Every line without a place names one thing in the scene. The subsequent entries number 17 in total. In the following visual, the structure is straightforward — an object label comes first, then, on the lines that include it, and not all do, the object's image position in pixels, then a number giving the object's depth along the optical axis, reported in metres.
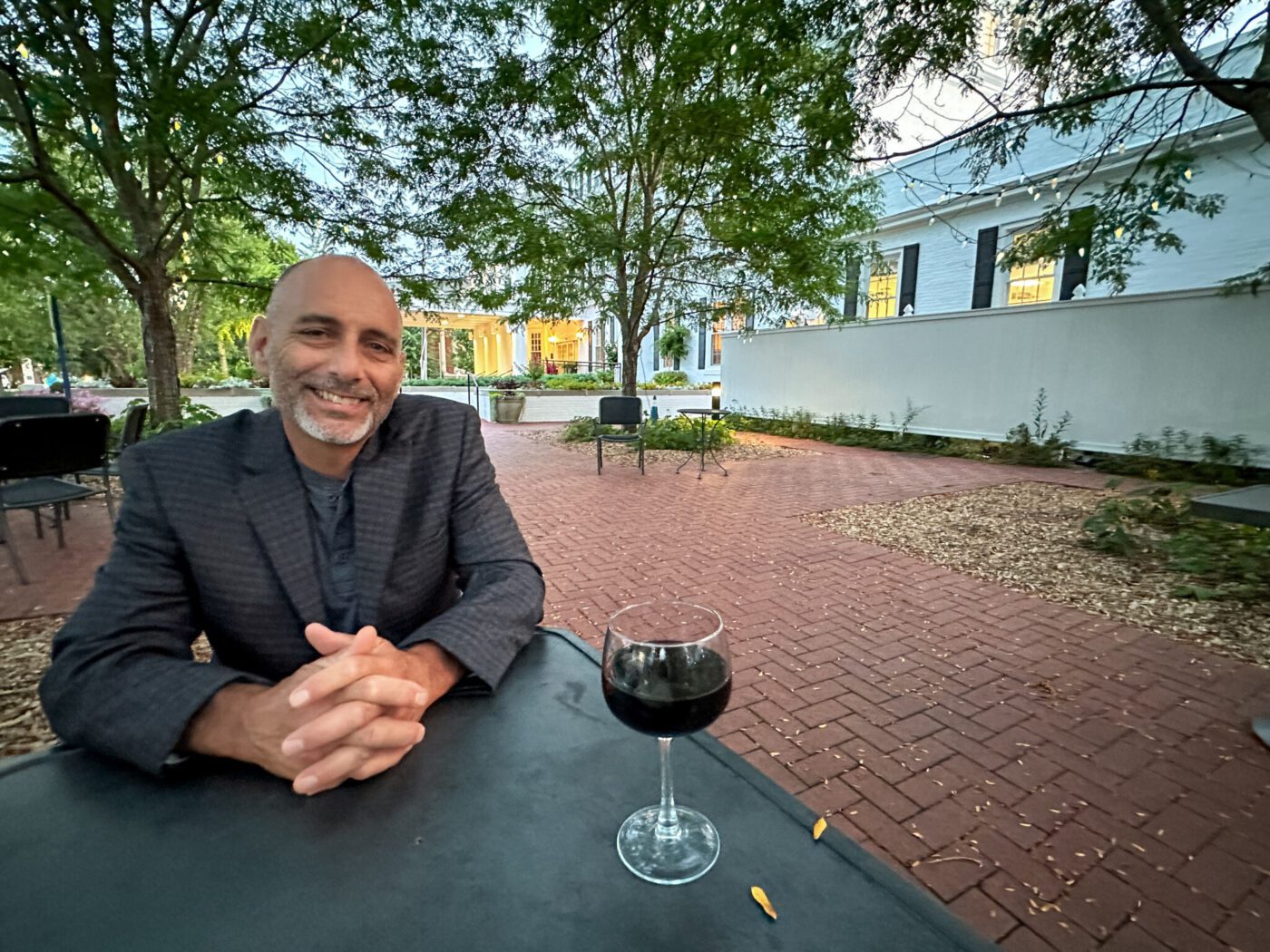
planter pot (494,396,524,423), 15.98
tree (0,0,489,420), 3.73
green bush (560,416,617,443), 11.85
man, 0.80
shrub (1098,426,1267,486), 7.36
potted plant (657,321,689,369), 22.61
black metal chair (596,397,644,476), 8.75
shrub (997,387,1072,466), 9.13
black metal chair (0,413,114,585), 3.88
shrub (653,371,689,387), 23.39
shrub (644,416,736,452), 10.70
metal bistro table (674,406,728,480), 8.02
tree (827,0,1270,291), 4.14
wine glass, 0.68
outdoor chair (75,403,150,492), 5.41
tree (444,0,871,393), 4.90
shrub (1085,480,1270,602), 4.01
